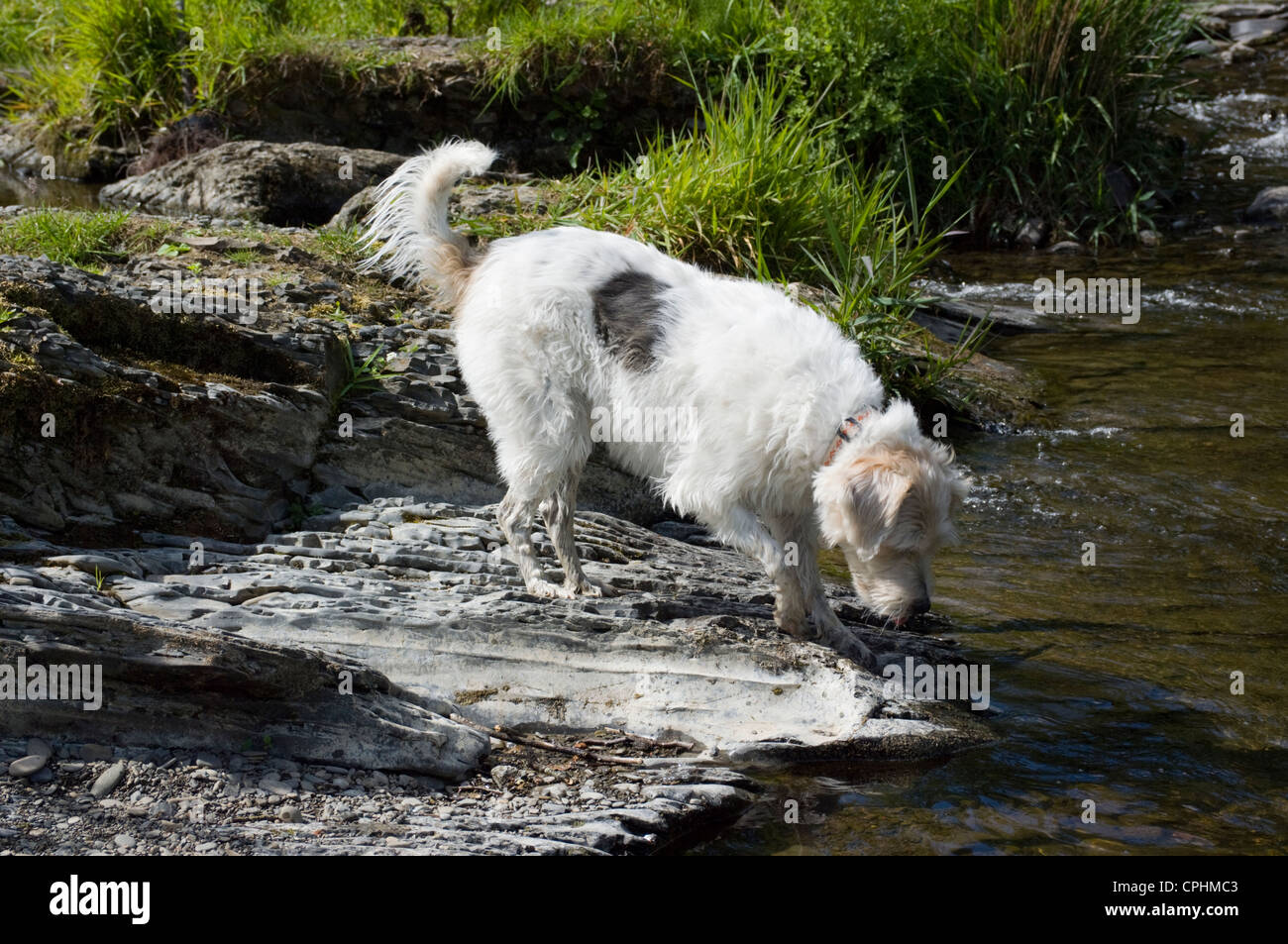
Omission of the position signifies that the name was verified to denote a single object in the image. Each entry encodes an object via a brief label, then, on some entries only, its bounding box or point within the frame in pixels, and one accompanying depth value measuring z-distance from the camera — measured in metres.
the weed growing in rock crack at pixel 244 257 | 6.55
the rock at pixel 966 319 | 8.44
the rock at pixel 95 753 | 3.46
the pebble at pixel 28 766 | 3.36
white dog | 4.26
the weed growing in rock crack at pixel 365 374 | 5.62
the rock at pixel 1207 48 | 16.22
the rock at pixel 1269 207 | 11.60
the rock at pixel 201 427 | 4.48
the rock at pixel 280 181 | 9.19
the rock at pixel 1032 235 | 11.19
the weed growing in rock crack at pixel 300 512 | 4.99
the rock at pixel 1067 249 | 11.02
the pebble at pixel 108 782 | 3.34
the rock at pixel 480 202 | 8.09
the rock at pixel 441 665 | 3.58
